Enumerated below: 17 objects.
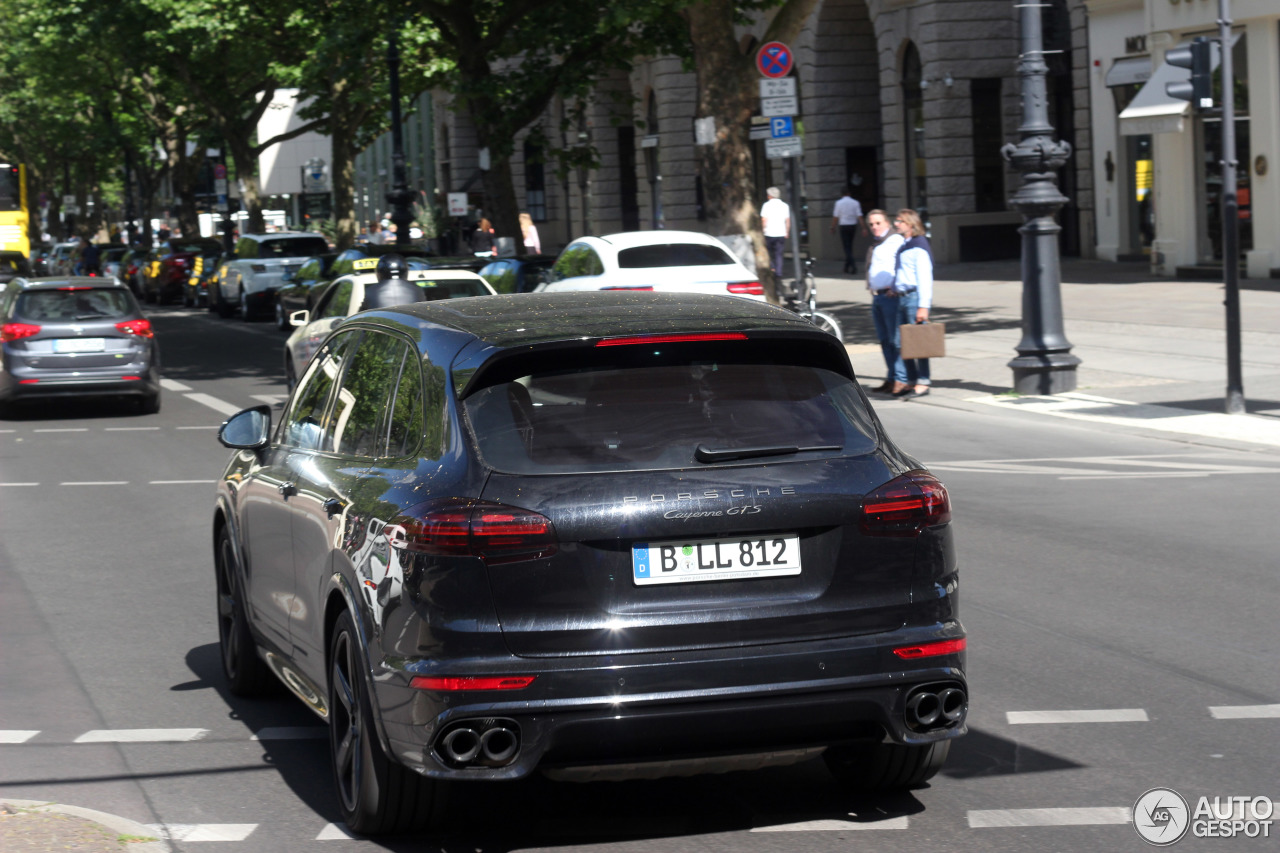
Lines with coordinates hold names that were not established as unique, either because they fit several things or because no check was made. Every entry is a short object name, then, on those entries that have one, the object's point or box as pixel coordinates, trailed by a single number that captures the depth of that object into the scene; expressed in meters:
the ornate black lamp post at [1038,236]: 17.25
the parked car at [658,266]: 20.52
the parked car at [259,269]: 36.88
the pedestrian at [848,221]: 37.31
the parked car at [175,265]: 46.28
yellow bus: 51.59
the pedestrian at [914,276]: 17.47
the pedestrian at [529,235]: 34.06
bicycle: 20.22
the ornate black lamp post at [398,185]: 34.25
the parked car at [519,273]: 23.48
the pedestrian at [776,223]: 29.88
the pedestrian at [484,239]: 35.41
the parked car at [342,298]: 18.88
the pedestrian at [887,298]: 17.83
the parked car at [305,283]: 29.00
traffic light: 14.73
